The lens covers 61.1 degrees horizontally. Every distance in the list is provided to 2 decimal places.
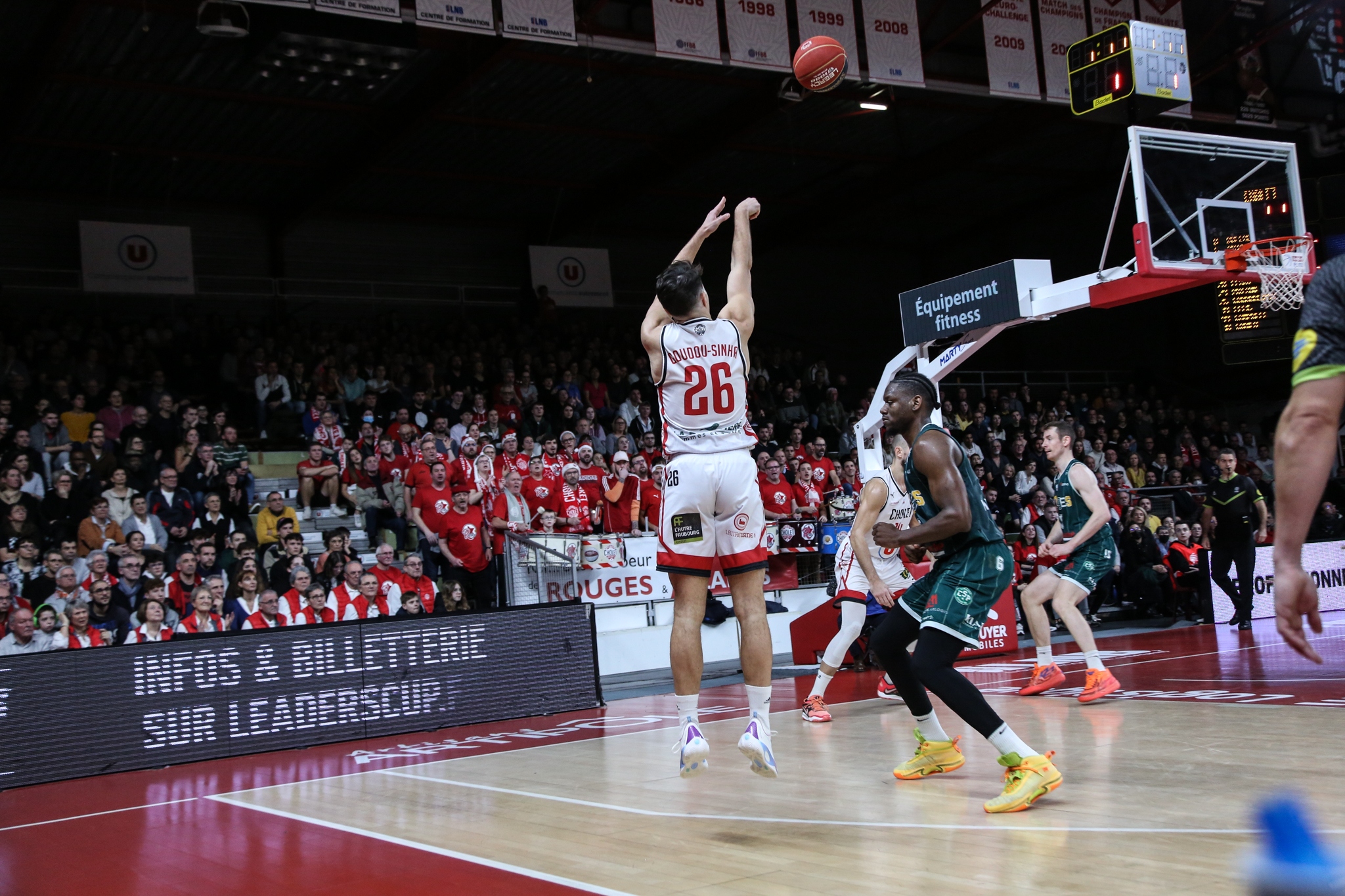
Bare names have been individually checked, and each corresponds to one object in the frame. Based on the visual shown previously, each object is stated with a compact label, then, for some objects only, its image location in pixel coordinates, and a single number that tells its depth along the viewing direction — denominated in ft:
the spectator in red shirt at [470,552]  43.98
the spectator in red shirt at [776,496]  53.01
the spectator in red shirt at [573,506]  47.34
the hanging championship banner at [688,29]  49.80
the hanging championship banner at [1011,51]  56.65
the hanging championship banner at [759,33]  51.01
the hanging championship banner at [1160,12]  60.70
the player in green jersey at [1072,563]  28.04
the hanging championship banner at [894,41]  54.70
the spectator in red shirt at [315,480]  48.73
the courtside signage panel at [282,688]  27.84
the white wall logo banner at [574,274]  78.38
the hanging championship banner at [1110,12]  59.57
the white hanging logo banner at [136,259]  64.08
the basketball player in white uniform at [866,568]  27.32
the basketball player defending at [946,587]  16.22
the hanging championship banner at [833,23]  52.47
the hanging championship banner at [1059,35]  57.93
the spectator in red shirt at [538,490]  47.42
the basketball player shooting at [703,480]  18.16
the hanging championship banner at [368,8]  43.01
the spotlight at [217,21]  45.37
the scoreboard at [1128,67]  44.60
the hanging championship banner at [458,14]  44.99
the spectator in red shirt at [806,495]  53.93
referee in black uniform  46.19
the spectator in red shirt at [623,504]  49.93
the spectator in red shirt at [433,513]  44.32
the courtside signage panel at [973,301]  36.65
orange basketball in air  27.73
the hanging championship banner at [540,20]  47.03
